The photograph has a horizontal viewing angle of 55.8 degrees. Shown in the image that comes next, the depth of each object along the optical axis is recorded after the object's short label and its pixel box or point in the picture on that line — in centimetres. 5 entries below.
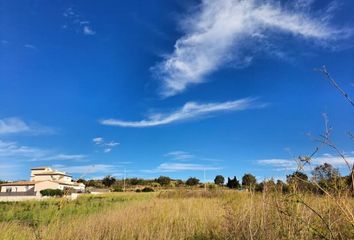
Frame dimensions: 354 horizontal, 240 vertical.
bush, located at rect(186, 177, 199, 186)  5366
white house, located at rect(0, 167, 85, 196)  5422
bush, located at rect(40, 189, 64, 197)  4716
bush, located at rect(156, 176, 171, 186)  7074
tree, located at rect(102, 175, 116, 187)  7742
